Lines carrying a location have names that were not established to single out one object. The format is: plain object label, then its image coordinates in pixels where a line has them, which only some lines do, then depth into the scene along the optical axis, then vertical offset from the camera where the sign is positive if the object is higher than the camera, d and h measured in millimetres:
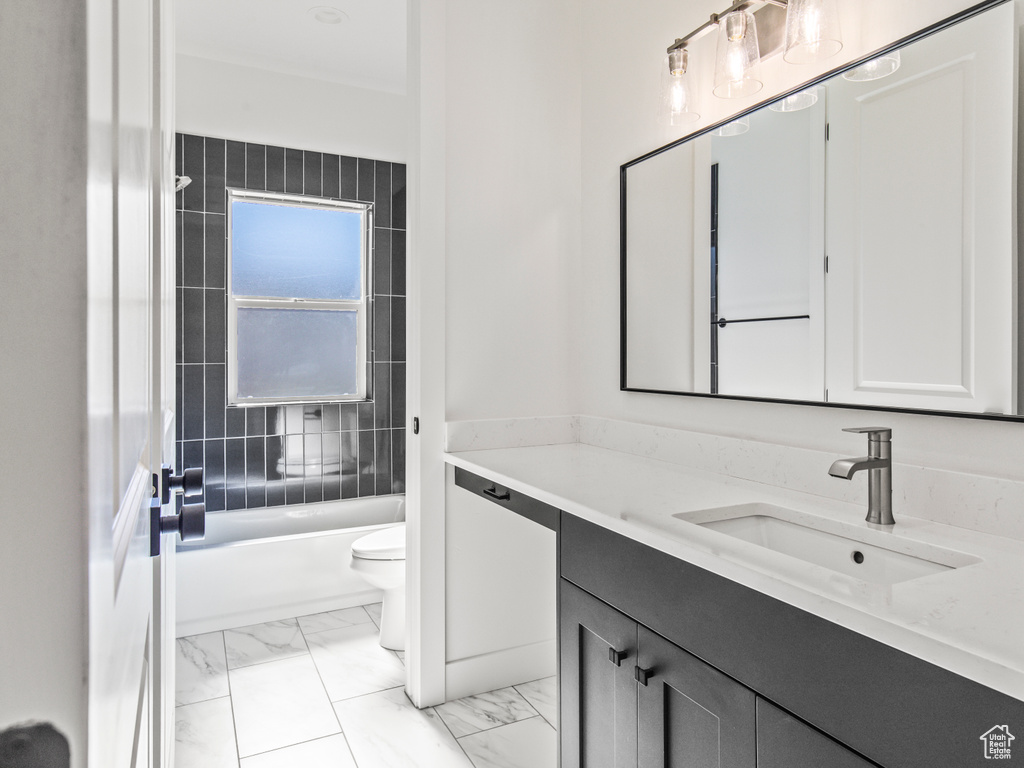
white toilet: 2498 -805
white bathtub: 2674 -900
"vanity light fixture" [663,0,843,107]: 1328 +800
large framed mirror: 1101 +315
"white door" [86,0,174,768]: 236 +7
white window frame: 3371 +445
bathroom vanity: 691 -358
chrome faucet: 1126 -179
